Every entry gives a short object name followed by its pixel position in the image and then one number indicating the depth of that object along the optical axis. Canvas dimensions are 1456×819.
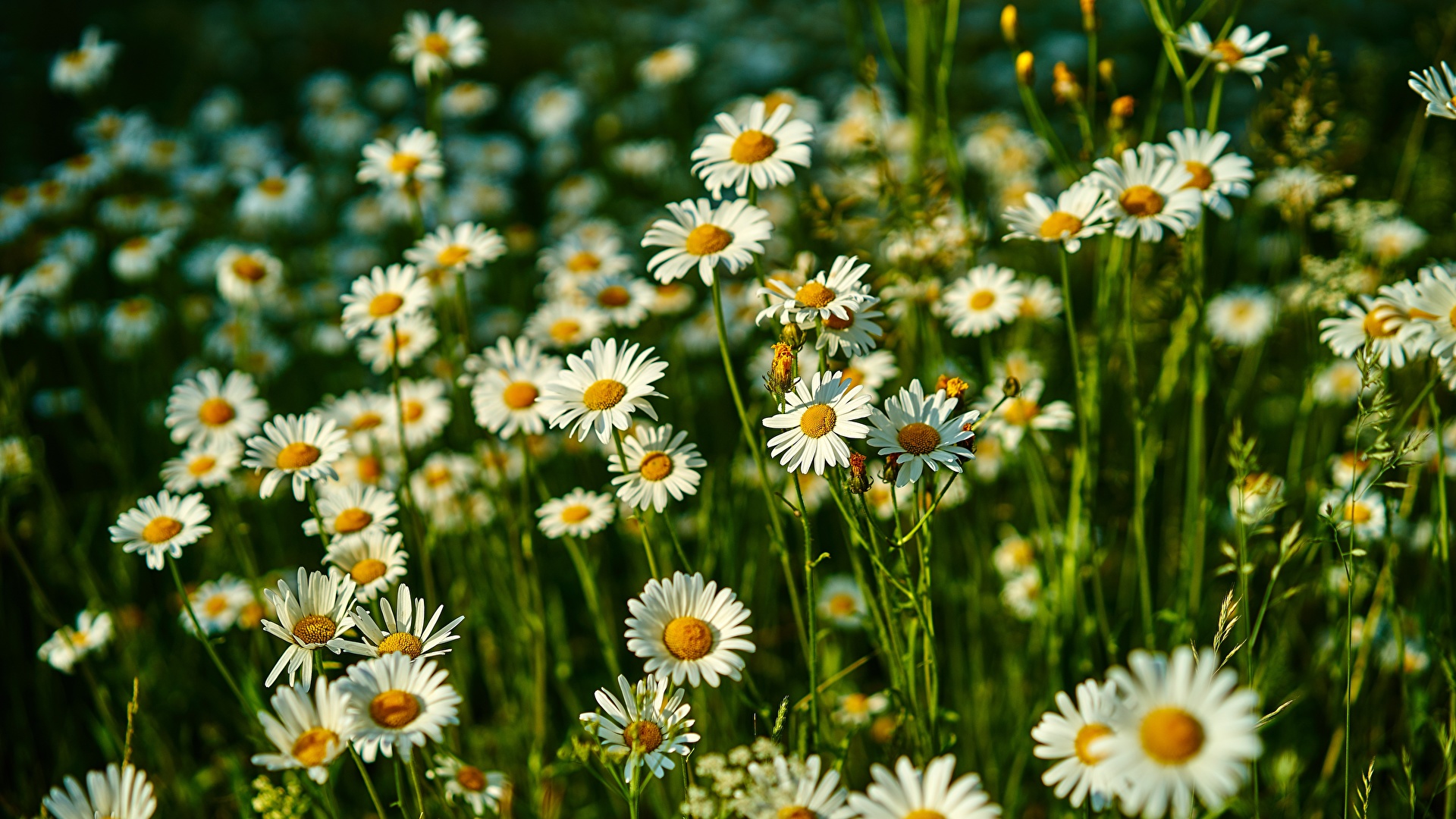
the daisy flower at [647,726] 1.53
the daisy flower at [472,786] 1.97
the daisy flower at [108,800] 1.52
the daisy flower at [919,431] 1.64
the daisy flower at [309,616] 1.62
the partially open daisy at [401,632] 1.62
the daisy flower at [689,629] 1.62
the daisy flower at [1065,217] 2.04
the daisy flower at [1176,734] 1.06
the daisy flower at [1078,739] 1.33
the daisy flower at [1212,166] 2.11
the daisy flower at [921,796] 1.29
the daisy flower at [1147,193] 2.02
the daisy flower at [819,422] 1.64
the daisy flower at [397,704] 1.44
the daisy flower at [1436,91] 1.81
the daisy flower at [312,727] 1.48
